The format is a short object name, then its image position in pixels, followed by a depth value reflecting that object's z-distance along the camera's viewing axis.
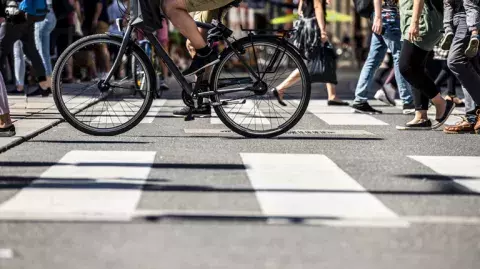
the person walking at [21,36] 14.09
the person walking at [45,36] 15.79
